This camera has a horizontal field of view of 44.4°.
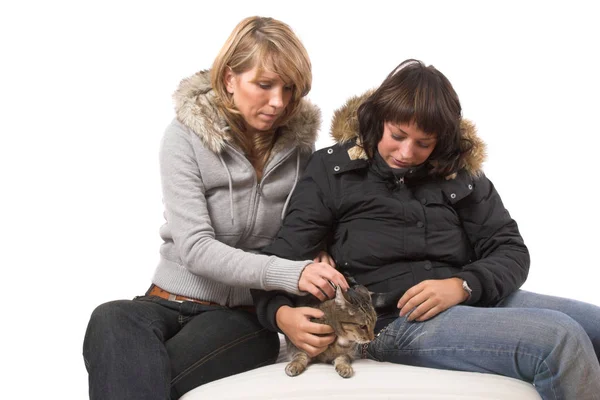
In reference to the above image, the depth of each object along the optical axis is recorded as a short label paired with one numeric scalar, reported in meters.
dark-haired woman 1.79
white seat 1.70
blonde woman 1.78
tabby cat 1.72
